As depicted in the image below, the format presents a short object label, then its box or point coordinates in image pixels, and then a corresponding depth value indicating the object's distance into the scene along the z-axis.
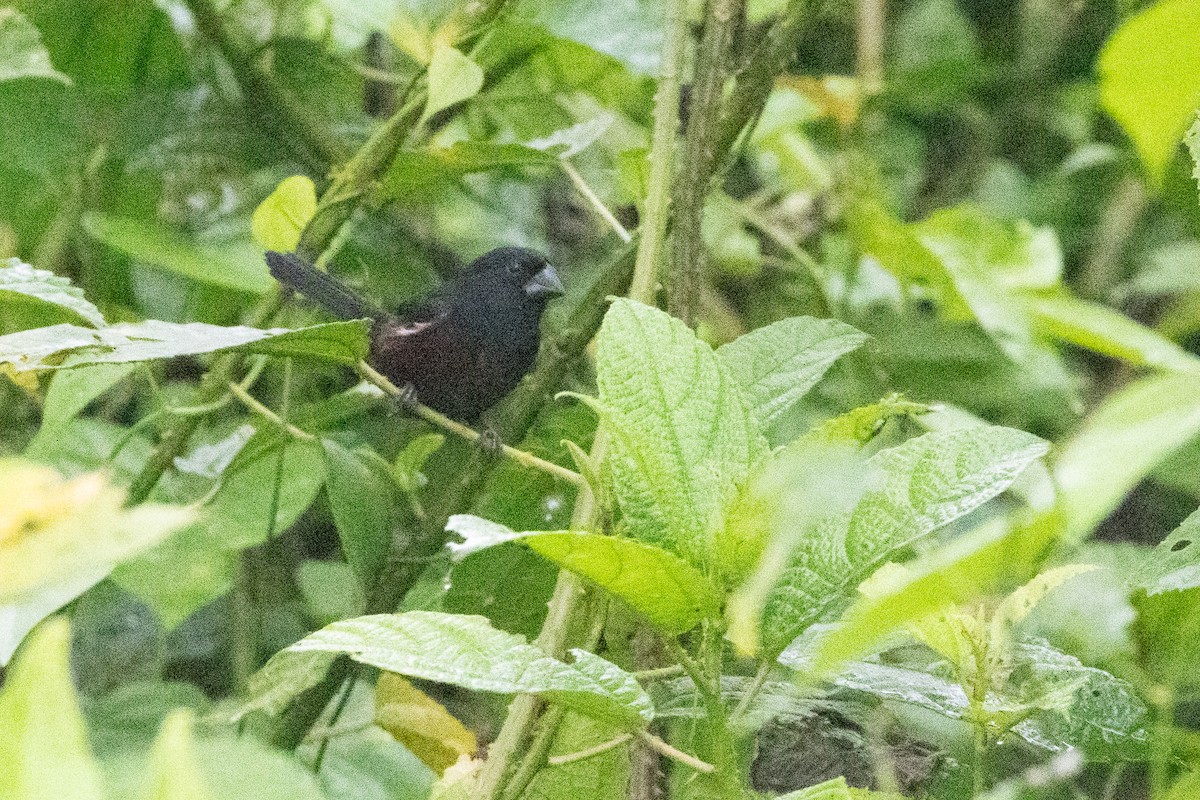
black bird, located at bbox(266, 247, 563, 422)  7.69
